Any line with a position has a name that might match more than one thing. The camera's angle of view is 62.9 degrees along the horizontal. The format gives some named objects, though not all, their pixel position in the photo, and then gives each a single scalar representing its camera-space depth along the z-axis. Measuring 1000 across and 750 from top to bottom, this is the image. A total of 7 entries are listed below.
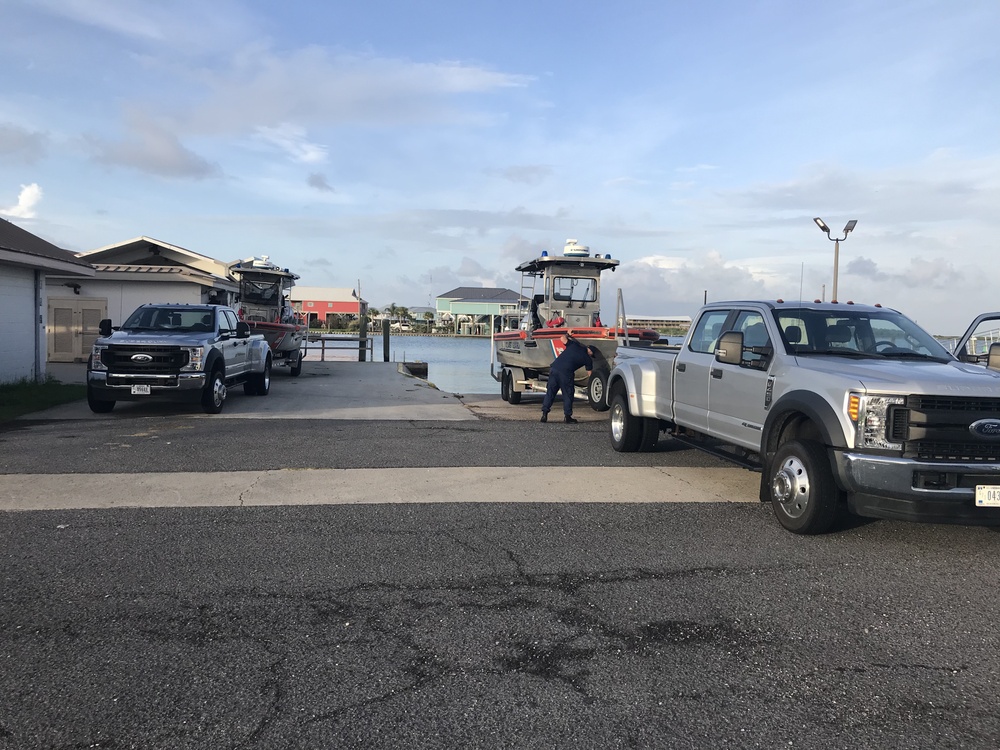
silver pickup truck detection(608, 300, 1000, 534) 5.68
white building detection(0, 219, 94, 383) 17.28
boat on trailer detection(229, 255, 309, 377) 24.39
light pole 23.81
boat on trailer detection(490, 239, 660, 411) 16.89
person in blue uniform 14.13
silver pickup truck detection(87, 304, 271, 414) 13.47
